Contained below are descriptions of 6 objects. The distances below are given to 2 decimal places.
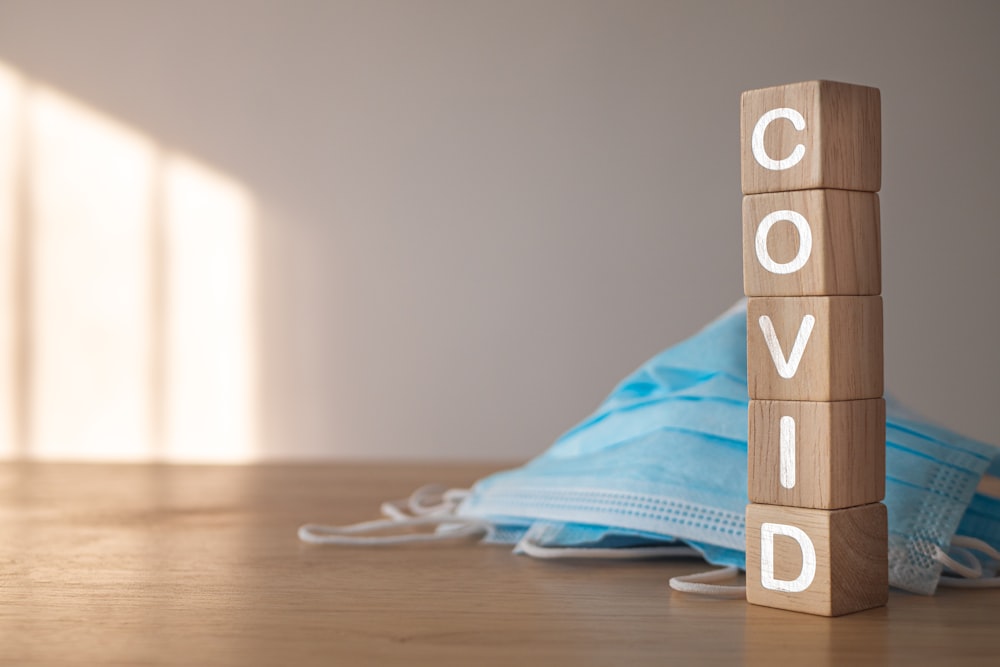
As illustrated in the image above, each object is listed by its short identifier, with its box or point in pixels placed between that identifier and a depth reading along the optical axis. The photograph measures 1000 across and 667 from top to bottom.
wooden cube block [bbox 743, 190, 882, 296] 0.76
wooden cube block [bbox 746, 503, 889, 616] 0.76
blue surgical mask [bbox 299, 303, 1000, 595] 0.90
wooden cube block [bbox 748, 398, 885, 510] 0.76
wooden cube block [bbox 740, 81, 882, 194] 0.76
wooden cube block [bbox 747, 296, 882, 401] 0.76
